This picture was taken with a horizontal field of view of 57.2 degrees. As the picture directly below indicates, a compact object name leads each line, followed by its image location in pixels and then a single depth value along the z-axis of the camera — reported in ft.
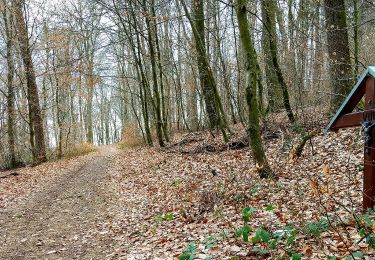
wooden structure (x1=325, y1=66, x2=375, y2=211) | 13.25
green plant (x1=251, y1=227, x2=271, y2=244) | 13.69
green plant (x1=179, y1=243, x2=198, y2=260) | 14.41
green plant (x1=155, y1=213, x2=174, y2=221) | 22.58
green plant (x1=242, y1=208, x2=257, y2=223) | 17.04
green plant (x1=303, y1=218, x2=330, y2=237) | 13.80
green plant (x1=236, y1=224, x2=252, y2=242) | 14.99
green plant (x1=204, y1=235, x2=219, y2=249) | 16.15
